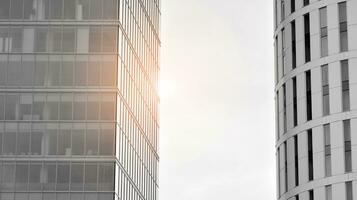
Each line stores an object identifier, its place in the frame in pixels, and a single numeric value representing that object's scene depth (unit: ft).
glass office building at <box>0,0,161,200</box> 490.49
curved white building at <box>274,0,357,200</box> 394.52
